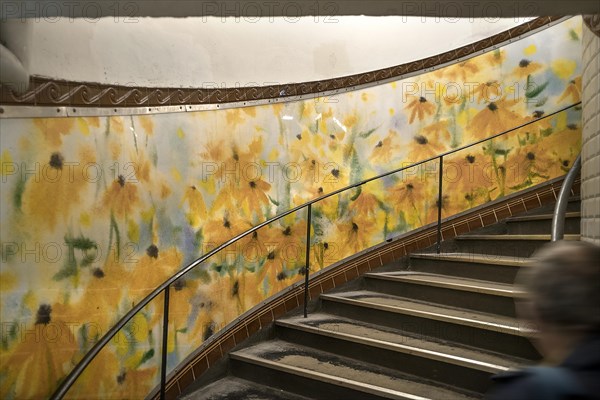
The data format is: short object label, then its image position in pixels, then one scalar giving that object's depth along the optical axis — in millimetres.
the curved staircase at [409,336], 3148
